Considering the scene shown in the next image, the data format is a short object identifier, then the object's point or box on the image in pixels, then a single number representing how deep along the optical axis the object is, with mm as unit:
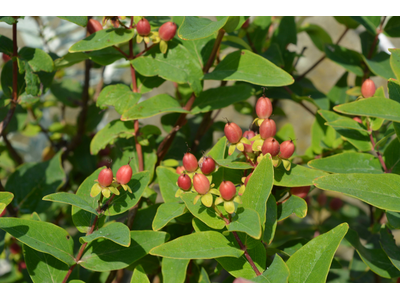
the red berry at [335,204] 855
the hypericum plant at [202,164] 560
